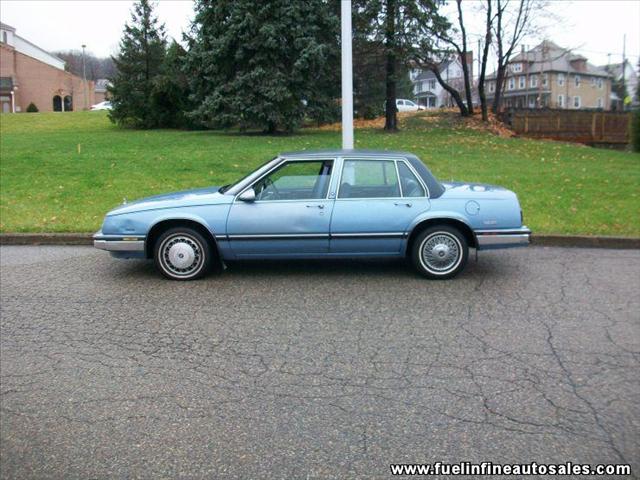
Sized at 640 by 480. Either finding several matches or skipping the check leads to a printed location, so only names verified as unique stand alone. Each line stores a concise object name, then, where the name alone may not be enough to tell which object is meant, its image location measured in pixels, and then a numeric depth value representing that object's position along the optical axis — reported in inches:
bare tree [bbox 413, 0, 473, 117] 1002.7
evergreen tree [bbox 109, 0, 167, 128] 1182.3
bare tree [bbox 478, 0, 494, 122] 1178.3
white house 3535.9
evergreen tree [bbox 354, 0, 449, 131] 968.3
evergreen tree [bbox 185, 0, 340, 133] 935.7
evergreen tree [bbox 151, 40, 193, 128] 1143.1
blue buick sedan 273.0
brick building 2524.6
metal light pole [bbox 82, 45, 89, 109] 2892.7
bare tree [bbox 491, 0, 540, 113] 1232.2
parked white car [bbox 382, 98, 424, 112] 1851.9
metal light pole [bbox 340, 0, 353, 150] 426.3
